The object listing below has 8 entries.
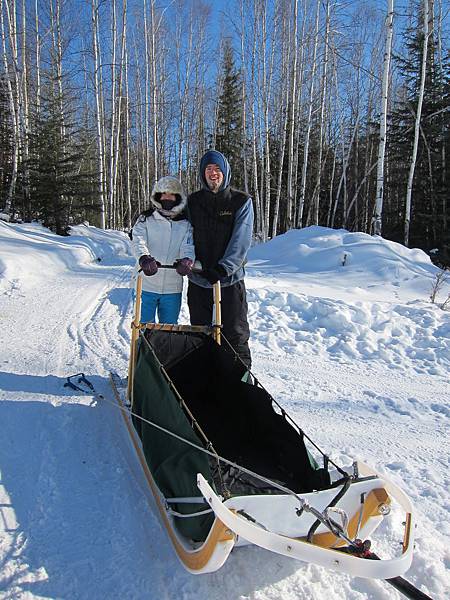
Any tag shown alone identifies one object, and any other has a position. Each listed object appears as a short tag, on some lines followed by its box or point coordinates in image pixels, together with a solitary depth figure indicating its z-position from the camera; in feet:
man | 10.55
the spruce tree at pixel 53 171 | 47.26
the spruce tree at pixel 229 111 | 72.13
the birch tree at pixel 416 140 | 42.34
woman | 10.63
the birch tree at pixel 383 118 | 32.14
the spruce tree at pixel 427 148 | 52.90
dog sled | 5.08
